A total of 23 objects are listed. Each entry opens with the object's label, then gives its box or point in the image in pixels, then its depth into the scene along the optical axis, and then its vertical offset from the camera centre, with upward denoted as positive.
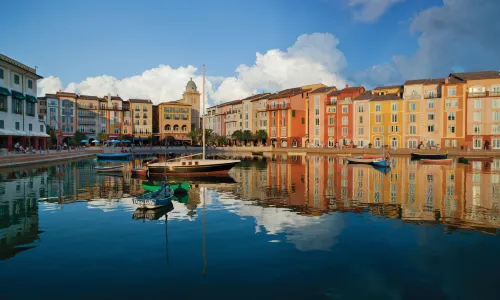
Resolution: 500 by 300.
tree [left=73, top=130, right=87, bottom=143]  97.47 +2.77
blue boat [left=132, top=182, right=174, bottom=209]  18.50 -2.70
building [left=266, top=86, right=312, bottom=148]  99.31 +7.70
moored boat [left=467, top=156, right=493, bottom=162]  58.56 -1.99
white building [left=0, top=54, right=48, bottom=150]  50.06 +5.94
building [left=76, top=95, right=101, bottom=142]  107.25 +8.86
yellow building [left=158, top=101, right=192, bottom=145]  116.31 +7.91
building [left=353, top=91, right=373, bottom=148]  86.19 +6.18
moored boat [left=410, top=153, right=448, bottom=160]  57.86 -1.47
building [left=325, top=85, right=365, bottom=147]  89.23 +8.02
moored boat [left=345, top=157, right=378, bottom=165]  50.52 -1.90
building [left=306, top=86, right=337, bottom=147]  92.38 +7.11
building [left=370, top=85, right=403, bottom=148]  82.69 +5.98
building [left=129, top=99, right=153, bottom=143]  114.19 +8.52
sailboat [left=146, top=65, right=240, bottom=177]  37.31 -2.06
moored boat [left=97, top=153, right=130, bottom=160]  62.69 -1.61
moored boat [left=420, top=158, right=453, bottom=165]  53.28 -2.21
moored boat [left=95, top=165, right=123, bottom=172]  42.07 -2.56
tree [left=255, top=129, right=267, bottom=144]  102.81 +3.23
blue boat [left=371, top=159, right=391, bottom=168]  44.36 -2.03
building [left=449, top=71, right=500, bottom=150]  72.50 +7.18
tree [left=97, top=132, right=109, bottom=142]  102.46 +2.65
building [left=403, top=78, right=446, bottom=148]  77.81 +7.11
